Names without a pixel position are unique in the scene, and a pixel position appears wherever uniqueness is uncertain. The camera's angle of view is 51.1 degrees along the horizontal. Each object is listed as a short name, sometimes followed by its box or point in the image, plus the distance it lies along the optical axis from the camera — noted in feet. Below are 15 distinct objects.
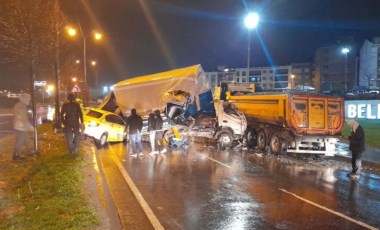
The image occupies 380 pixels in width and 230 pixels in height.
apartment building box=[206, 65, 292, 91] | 402.11
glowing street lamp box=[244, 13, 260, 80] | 78.28
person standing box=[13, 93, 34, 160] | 37.96
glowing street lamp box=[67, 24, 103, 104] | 92.84
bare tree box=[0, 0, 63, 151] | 39.50
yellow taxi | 58.90
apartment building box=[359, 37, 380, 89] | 264.93
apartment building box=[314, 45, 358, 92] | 299.79
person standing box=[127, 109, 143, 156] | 49.19
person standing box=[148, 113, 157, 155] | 52.24
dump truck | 51.37
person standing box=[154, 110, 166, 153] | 52.70
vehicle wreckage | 61.36
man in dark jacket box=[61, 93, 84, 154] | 42.37
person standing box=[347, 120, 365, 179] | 38.60
